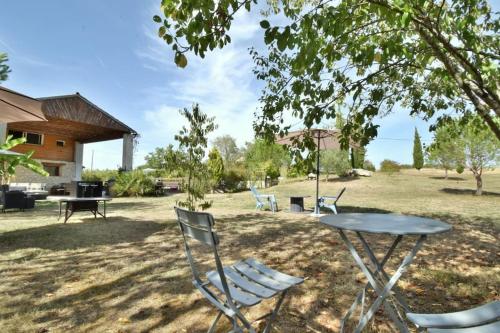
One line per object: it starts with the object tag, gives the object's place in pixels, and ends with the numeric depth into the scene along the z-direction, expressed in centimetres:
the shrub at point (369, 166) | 3656
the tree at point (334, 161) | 2525
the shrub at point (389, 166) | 3700
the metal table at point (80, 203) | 719
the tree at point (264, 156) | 2555
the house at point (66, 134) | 1806
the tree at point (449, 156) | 1810
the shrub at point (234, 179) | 2186
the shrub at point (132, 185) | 1810
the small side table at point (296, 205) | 991
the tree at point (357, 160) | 2988
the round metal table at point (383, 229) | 173
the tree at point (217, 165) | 2086
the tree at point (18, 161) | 478
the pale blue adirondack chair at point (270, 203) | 1011
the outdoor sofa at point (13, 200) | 953
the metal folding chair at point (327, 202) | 882
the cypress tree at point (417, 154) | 3716
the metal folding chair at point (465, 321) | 137
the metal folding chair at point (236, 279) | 172
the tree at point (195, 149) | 678
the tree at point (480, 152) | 1673
